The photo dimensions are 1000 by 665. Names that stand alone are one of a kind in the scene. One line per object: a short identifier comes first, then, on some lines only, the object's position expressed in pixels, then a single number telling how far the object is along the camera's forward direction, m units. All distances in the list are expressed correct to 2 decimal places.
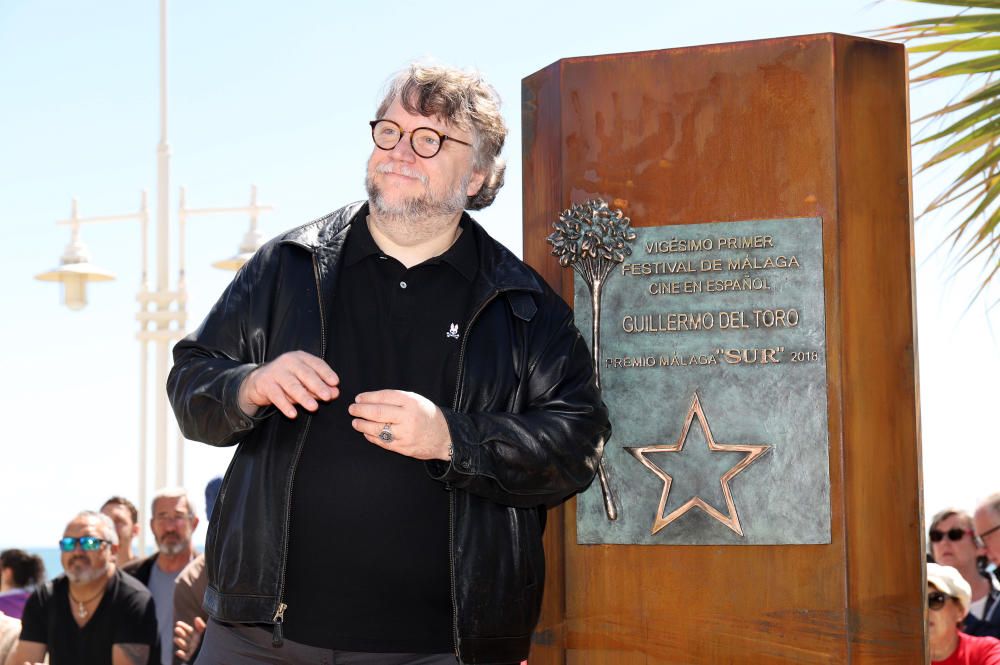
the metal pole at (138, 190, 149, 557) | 14.25
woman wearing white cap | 4.91
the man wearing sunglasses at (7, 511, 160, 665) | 6.96
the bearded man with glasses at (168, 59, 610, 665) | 2.79
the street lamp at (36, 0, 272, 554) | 13.94
